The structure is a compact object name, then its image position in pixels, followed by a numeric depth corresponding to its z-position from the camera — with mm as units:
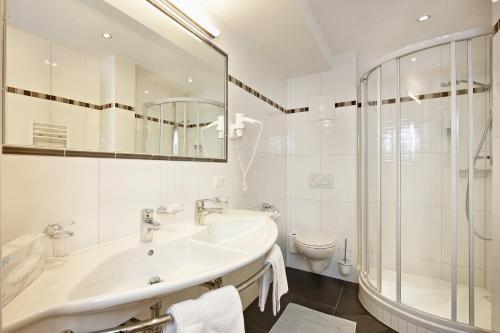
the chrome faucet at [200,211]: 1304
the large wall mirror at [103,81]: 799
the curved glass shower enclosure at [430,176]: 1503
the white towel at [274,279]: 976
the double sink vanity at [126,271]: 539
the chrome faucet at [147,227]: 991
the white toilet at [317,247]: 2081
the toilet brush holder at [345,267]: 2316
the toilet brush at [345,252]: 2373
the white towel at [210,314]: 601
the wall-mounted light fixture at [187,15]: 1274
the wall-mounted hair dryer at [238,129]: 1708
